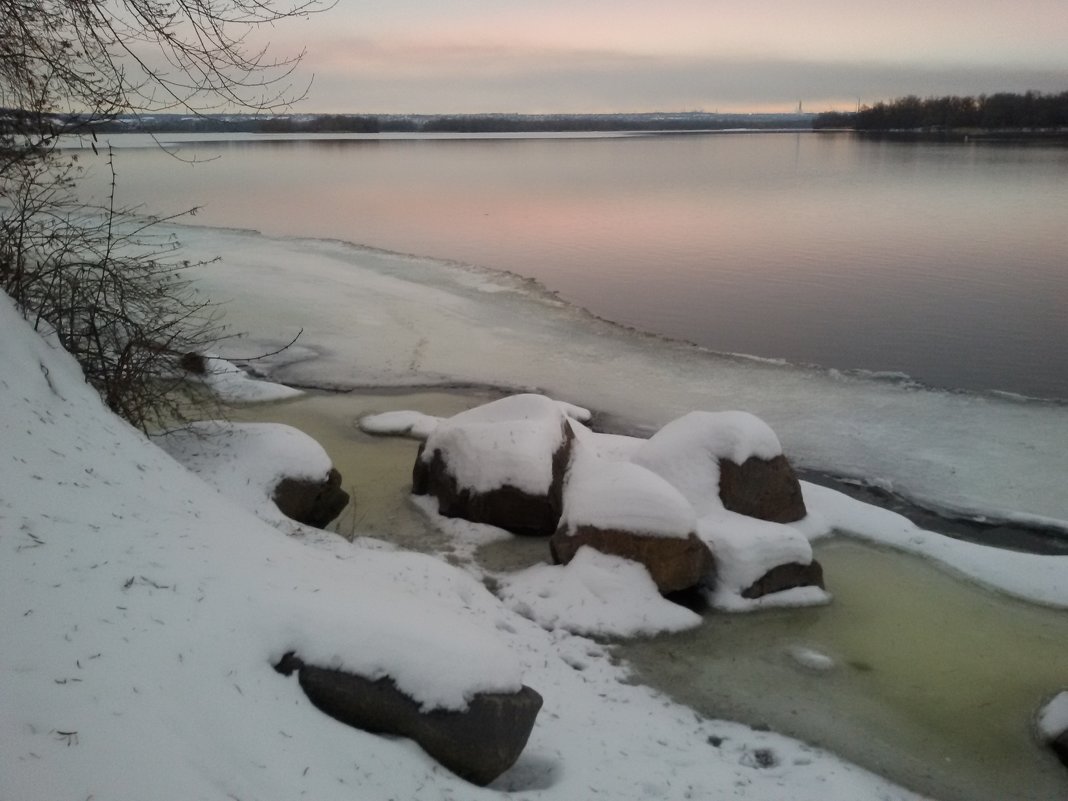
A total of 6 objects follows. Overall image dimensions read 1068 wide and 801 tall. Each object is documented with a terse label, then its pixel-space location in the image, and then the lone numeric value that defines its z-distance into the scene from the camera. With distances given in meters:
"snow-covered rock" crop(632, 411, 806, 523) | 8.29
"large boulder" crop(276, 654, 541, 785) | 3.84
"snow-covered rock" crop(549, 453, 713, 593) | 7.15
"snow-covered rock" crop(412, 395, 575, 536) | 8.49
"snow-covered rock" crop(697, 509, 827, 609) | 7.23
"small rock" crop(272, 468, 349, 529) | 7.78
